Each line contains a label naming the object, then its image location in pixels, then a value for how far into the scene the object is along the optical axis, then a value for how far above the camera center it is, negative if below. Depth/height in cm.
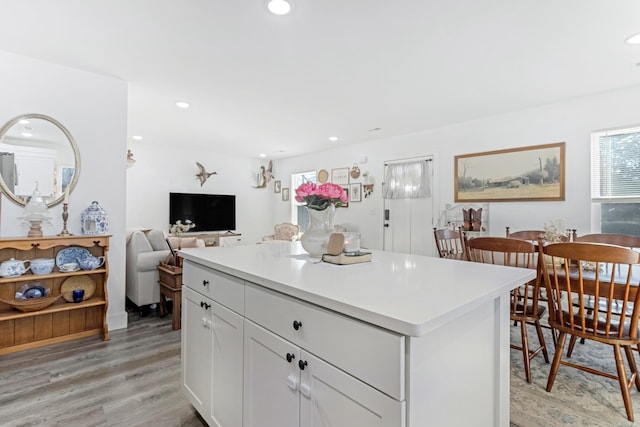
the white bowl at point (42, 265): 261 -46
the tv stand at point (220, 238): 646 -56
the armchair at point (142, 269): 343 -64
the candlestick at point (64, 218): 276 -7
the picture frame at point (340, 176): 624 +76
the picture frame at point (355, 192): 601 +41
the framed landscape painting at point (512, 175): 371 +52
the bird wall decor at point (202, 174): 670 +82
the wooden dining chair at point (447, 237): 320 -24
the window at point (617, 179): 324 +39
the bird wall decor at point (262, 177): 769 +88
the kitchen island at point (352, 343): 79 -41
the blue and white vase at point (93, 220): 288 -8
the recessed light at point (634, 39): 229 +132
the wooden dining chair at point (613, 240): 261 -22
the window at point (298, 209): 727 +9
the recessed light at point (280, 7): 193 +131
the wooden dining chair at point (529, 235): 328 -22
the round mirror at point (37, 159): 263 +46
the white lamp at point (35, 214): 263 -3
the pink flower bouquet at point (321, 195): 163 +9
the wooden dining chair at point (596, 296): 171 -48
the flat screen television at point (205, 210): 635 +4
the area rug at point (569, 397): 178 -117
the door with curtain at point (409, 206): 498 +13
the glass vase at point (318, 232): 161 -10
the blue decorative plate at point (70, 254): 278 -40
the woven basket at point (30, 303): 250 -76
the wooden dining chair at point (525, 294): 214 -56
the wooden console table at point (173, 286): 308 -76
